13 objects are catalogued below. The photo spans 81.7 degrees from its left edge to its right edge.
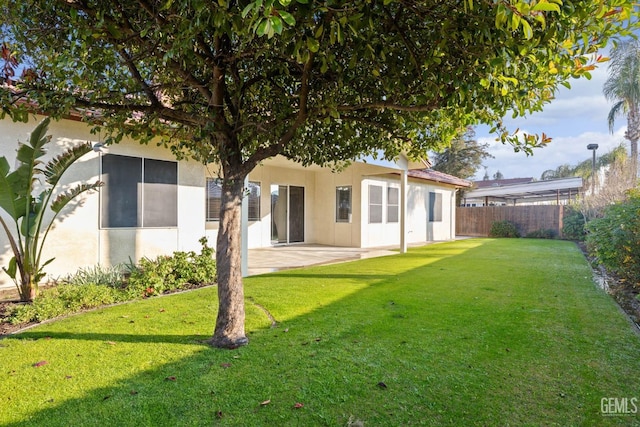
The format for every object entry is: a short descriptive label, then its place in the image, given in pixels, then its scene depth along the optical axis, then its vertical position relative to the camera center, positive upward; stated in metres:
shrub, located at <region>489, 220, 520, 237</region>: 23.92 -0.76
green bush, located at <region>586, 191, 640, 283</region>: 7.64 -0.49
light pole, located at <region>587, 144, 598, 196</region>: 17.81 +2.22
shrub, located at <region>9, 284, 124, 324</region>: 5.65 -1.41
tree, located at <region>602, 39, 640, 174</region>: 22.66 +8.31
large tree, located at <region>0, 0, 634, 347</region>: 2.93 +1.56
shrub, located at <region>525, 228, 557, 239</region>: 22.45 -1.00
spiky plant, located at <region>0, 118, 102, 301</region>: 5.98 +0.27
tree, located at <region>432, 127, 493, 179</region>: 34.22 +5.64
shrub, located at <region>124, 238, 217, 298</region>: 7.30 -1.21
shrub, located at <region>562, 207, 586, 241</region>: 20.62 -0.41
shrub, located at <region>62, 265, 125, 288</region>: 7.14 -1.20
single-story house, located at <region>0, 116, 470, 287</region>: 7.62 +0.39
